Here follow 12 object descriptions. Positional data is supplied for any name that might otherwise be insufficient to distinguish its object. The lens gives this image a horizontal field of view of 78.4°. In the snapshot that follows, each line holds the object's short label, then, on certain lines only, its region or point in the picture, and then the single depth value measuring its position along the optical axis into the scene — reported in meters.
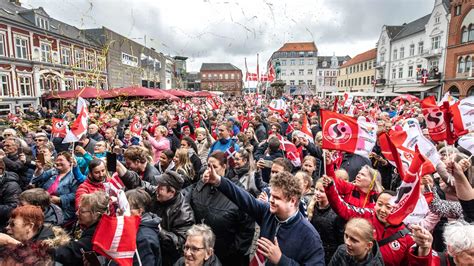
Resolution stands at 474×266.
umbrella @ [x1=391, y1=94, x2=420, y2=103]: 20.02
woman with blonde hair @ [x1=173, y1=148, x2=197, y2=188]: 4.36
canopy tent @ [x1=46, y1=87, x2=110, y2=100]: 15.05
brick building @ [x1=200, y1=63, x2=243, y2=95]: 112.48
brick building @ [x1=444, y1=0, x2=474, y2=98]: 30.67
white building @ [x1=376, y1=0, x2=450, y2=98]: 35.50
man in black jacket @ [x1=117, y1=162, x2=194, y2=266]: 3.00
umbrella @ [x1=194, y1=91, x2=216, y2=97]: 35.04
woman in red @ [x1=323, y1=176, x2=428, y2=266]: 2.66
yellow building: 54.35
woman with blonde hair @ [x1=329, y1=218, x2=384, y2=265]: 2.35
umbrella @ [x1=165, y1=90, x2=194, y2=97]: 26.89
